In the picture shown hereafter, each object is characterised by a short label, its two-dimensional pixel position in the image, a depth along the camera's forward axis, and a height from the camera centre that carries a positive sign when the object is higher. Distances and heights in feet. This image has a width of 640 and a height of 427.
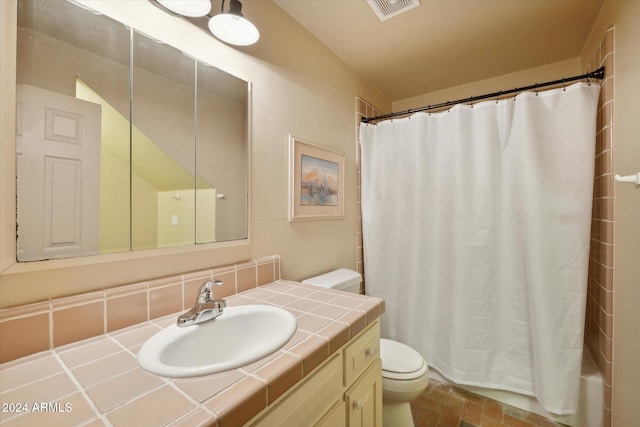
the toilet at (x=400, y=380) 4.10 -2.66
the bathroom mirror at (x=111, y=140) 2.29 +0.77
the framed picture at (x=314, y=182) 4.83 +0.62
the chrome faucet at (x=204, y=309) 2.75 -1.08
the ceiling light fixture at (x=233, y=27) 3.29 +2.44
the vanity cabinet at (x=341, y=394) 2.07 -1.73
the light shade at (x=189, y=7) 3.02 +2.40
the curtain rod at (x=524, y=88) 4.44 +2.36
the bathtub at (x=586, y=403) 4.46 -3.35
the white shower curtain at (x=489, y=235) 4.54 -0.45
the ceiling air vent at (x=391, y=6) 4.53 +3.66
